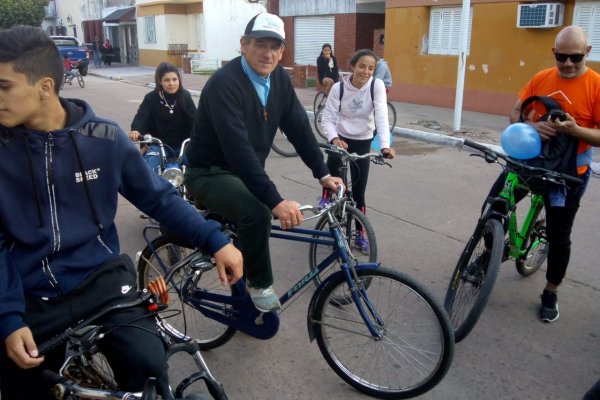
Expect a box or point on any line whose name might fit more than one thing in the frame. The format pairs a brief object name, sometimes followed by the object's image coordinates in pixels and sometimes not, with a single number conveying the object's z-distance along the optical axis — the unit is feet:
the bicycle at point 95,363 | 6.03
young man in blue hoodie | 6.19
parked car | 88.22
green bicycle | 11.09
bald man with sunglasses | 11.47
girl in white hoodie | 16.48
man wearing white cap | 9.76
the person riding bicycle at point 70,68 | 69.77
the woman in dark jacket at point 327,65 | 42.78
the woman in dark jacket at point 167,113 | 19.31
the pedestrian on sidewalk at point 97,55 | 119.17
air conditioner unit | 37.65
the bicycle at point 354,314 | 9.52
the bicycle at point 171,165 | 17.16
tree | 136.54
